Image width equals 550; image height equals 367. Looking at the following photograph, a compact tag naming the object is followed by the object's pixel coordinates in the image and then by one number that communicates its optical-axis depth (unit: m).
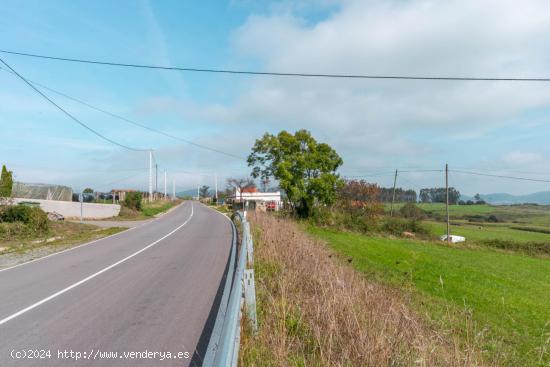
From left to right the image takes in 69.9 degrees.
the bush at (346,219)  38.53
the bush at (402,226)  41.50
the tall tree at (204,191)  153.88
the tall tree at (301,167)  35.78
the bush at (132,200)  49.59
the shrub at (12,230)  20.32
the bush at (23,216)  22.11
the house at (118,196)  62.19
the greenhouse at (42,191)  32.81
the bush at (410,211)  47.47
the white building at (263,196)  72.47
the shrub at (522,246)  34.81
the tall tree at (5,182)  23.47
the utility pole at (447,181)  38.36
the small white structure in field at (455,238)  39.23
